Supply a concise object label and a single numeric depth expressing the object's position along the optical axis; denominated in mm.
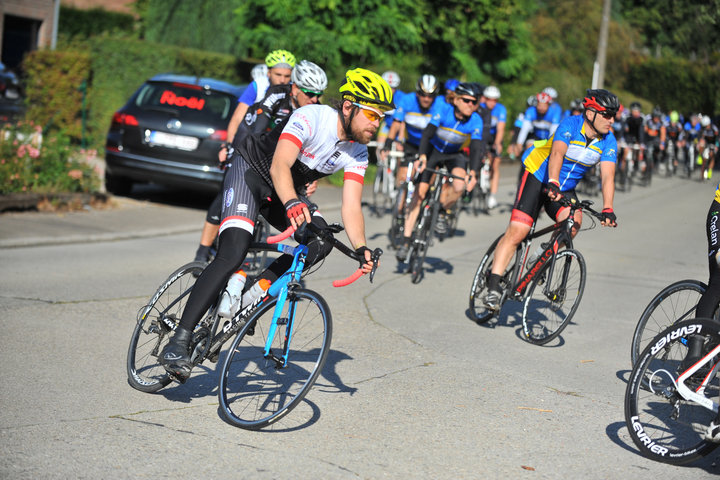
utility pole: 27719
